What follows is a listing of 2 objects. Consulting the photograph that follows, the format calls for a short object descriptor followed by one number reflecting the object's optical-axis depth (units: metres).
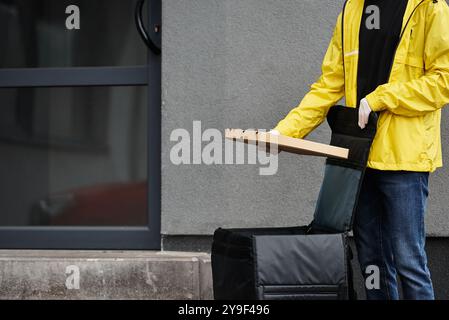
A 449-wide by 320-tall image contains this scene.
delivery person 5.64
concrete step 8.63
